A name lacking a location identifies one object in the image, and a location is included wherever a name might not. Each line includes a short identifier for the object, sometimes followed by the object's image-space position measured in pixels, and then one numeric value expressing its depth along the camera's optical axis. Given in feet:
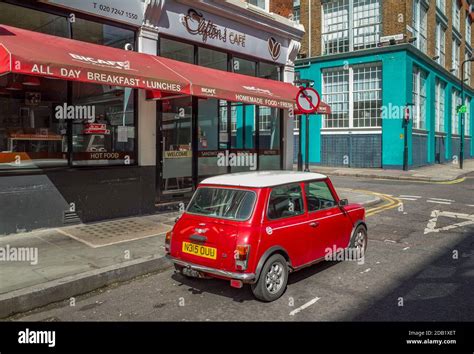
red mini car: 15.80
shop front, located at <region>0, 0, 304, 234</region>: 25.13
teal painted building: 81.92
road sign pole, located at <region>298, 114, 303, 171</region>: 35.47
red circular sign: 32.96
